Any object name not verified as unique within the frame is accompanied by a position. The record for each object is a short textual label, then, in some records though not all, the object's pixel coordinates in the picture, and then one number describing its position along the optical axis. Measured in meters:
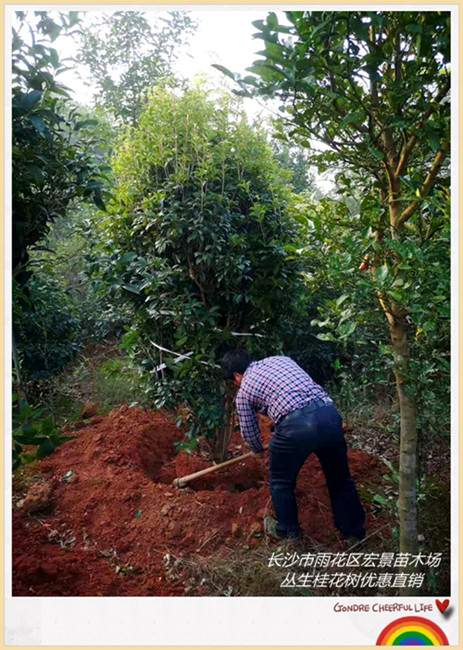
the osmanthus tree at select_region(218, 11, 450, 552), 1.81
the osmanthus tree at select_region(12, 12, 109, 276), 2.13
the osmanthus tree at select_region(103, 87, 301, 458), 3.04
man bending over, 2.74
